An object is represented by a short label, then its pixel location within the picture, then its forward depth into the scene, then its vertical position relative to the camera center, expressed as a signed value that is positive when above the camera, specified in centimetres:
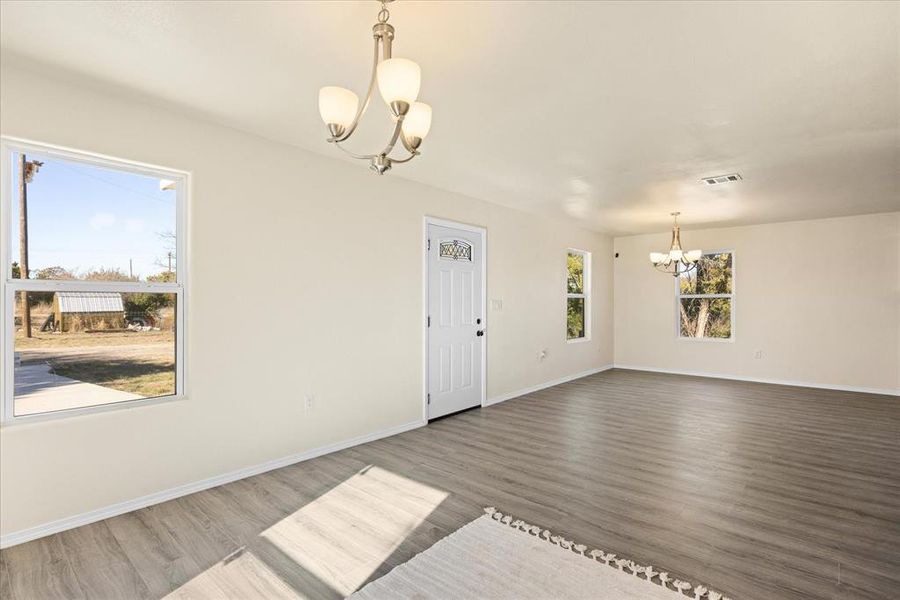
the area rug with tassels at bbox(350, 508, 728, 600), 200 -129
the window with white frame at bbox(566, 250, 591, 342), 745 +9
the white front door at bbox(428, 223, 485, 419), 484 -20
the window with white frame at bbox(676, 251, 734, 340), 735 +3
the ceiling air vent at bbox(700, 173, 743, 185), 430 +118
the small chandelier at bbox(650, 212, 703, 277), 608 +61
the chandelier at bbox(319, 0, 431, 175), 167 +80
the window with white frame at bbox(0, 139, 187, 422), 247 +12
